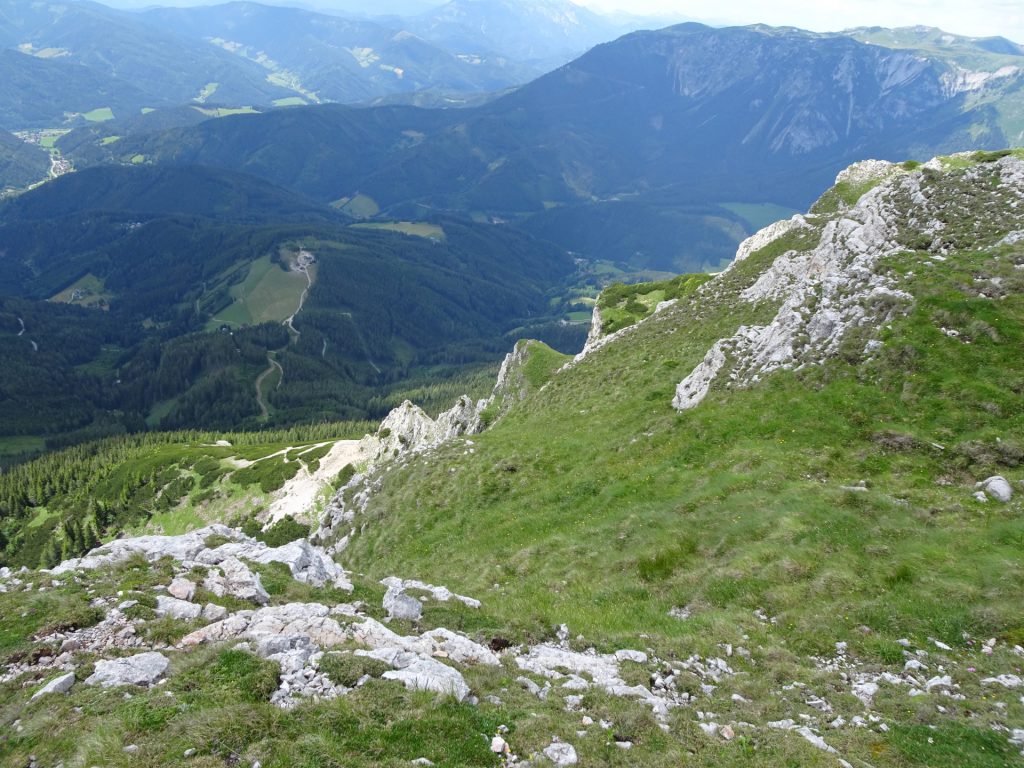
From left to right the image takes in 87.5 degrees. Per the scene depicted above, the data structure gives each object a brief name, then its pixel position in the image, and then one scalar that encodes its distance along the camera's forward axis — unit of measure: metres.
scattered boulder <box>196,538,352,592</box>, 23.94
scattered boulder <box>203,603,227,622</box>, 18.62
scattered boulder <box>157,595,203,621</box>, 18.53
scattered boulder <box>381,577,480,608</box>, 23.73
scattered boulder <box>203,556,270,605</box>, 20.77
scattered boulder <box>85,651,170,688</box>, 14.71
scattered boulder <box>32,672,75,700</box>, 14.30
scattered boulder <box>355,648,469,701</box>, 14.82
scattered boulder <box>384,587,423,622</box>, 21.03
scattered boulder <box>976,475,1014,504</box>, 22.22
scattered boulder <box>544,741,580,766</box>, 12.82
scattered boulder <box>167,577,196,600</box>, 19.95
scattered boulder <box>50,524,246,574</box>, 23.16
